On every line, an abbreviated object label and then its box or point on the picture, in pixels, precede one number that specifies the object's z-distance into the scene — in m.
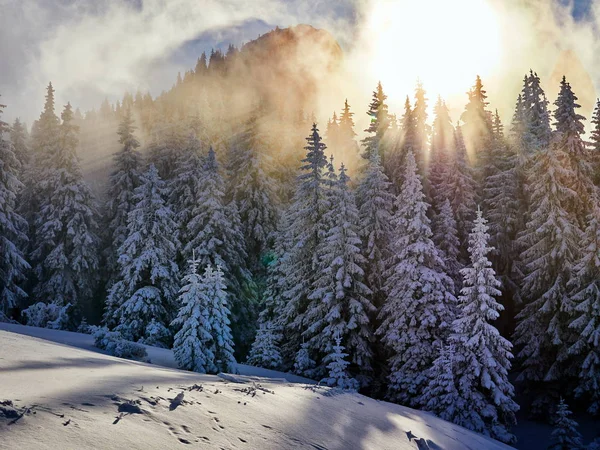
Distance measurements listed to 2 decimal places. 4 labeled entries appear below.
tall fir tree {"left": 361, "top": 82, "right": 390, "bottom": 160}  39.78
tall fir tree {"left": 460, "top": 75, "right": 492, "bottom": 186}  37.47
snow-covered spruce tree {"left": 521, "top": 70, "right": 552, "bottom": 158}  27.50
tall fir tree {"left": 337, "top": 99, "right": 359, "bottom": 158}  59.63
